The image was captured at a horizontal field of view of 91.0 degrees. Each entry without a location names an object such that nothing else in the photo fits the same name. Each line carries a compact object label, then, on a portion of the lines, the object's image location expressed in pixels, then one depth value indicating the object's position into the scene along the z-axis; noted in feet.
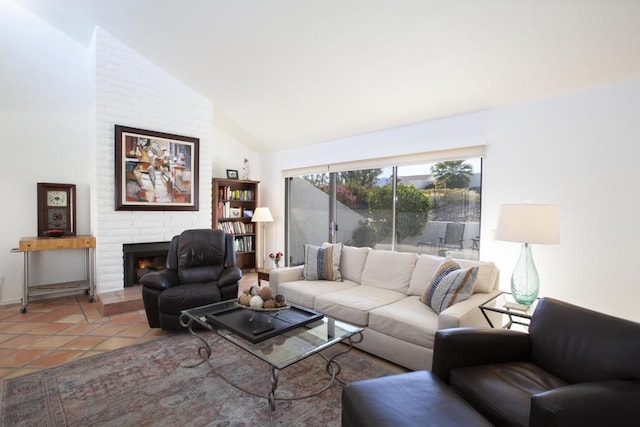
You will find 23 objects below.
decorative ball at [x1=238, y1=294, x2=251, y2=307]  7.63
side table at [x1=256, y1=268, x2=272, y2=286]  13.65
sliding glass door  11.74
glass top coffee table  5.96
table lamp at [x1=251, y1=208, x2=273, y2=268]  17.73
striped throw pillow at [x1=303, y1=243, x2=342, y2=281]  11.55
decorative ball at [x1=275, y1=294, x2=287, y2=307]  7.49
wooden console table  11.65
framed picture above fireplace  13.05
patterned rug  5.98
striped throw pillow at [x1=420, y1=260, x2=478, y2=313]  7.97
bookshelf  17.41
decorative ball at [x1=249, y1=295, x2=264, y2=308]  7.43
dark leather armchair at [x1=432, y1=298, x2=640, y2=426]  3.72
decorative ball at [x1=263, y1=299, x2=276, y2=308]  7.41
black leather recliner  9.61
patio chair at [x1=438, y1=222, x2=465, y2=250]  11.83
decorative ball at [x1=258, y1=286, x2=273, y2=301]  7.62
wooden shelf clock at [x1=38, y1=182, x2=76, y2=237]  13.24
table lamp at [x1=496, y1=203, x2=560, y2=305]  7.50
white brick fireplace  12.64
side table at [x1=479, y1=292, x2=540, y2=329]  7.36
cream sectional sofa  7.45
